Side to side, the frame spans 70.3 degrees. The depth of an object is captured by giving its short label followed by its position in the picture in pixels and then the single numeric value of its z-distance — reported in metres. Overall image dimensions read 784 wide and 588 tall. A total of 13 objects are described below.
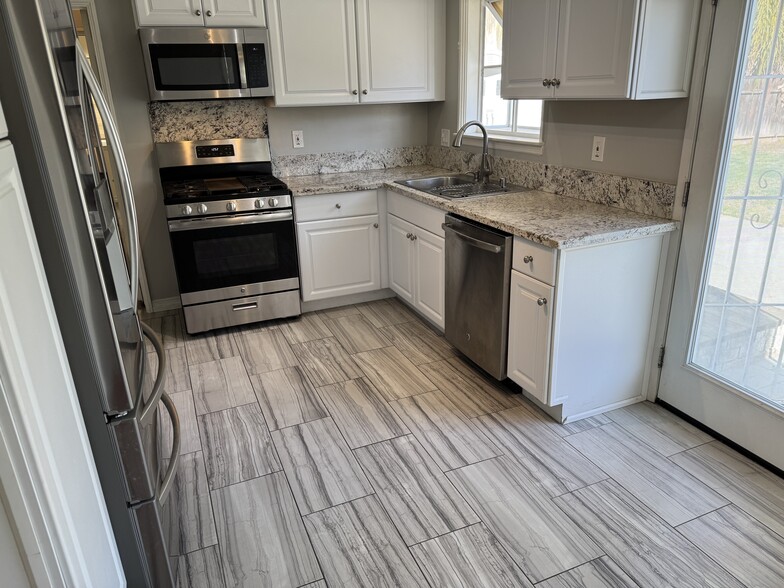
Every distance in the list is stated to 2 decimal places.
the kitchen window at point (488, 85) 3.36
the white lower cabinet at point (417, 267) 3.21
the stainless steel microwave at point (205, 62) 3.15
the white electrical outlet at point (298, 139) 3.88
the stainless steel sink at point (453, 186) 3.17
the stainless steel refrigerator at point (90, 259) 1.08
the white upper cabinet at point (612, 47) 2.10
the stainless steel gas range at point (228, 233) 3.27
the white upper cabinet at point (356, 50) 3.39
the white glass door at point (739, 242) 1.97
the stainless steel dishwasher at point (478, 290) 2.53
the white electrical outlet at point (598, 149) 2.68
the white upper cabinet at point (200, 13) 3.07
